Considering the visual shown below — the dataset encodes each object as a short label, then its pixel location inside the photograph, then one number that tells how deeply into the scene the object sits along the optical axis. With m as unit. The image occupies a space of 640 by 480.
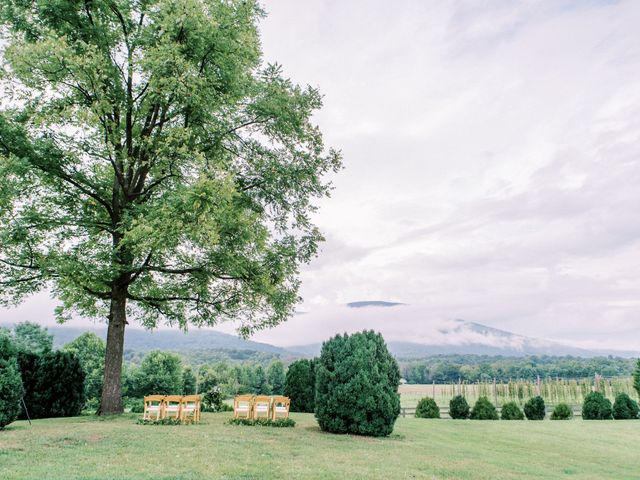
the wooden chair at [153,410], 13.30
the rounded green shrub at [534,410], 27.30
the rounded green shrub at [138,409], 21.74
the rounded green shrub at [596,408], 27.91
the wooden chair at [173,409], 13.51
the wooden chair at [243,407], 13.91
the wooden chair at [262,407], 13.90
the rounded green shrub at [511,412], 26.50
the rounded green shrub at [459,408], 26.02
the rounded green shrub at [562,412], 27.31
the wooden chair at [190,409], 13.53
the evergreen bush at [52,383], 16.12
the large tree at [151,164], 13.11
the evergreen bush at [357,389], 12.55
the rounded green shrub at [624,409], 28.14
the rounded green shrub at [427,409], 25.61
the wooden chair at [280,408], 14.04
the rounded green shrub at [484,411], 25.33
